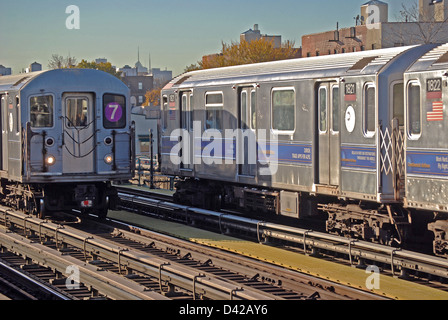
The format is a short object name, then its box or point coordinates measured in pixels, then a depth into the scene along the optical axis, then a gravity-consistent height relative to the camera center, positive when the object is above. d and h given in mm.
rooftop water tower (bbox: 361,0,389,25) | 67125 +11282
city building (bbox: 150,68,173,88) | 160150 +12246
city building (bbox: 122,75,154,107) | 137625 +9686
